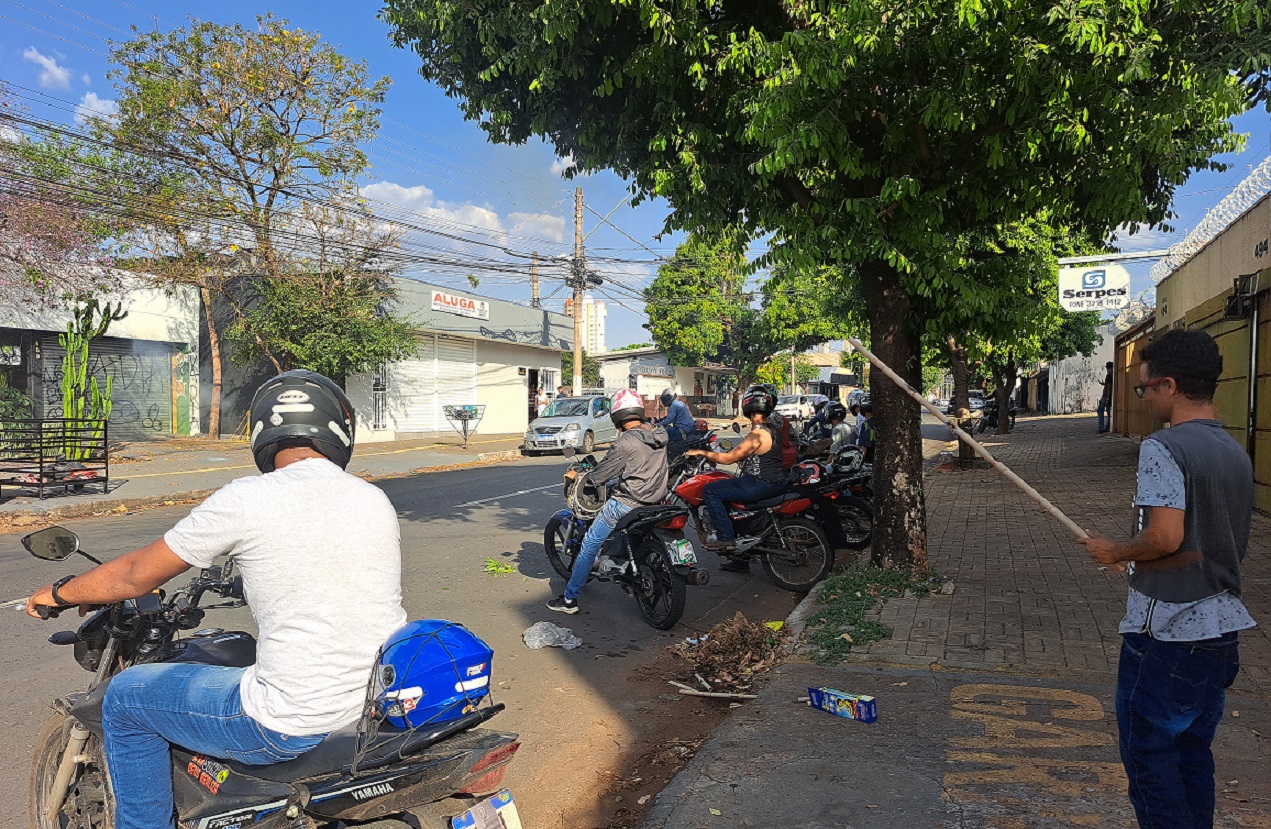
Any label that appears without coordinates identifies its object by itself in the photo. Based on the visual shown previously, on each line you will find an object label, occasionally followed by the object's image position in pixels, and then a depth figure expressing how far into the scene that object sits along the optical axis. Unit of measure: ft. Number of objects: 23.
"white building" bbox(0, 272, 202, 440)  67.15
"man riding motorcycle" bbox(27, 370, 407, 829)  7.57
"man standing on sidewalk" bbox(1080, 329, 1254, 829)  8.56
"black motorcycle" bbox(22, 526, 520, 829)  7.27
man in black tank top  24.80
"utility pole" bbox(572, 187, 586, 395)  90.94
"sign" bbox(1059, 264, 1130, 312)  41.75
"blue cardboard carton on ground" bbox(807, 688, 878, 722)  13.92
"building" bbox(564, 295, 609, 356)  195.52
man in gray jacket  21.53
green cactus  49.32
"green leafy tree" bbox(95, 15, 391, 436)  68.28
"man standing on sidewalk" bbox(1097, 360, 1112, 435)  81.76
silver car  75.31
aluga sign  94.07
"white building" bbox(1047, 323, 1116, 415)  142.31
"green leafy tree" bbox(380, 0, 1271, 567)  17.01
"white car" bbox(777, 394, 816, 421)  129.39
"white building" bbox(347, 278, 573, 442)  89.86
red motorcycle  24.63
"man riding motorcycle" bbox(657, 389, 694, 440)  39.14
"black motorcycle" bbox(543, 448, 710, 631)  20.79
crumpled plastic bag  19.70
